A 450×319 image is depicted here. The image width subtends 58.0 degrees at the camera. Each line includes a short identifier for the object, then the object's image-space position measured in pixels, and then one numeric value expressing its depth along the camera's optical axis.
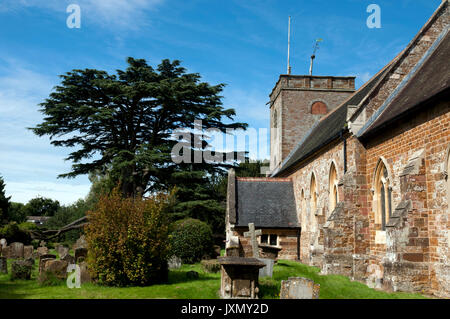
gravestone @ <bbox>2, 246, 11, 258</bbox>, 23.11
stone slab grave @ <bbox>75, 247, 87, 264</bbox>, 16.14
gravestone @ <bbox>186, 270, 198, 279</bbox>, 13.47
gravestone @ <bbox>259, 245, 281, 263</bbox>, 15.67
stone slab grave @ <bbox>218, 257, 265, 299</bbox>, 9.84
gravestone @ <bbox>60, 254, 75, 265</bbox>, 15.69
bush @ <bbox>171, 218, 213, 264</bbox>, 18.80
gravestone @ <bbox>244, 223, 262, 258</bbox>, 15.13
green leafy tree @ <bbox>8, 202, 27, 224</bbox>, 47.78
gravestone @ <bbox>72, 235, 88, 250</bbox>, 23.34
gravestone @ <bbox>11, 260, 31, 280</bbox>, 13.80
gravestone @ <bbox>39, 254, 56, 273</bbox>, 13.77
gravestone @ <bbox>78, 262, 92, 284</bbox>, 12.44
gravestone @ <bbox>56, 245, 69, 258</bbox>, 24.30
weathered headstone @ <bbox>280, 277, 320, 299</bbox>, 8.59
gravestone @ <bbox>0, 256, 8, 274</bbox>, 15.65
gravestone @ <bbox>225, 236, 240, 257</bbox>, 15.72
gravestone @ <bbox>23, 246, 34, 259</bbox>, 23.11
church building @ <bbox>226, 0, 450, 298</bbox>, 10.09
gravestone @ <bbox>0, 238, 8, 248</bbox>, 25.11
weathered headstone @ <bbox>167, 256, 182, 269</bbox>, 16.89
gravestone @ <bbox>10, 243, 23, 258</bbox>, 23.17
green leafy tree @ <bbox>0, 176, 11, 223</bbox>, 40.27
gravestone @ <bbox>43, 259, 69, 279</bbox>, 12.77
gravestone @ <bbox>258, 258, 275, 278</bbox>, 13.01
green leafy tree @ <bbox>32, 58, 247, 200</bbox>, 29.30
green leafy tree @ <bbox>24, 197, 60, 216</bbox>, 74.72
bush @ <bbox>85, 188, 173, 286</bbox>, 11.98
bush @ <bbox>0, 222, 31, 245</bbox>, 27.73
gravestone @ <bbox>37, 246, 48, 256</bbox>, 23.47
